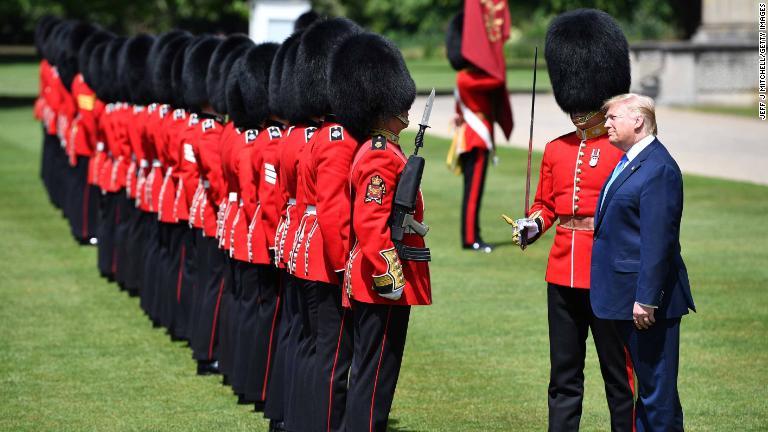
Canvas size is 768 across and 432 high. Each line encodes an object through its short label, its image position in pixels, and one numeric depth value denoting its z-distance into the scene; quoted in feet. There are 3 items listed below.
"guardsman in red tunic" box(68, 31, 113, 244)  83.97
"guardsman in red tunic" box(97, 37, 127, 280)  73.41
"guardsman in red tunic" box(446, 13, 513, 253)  82.89
